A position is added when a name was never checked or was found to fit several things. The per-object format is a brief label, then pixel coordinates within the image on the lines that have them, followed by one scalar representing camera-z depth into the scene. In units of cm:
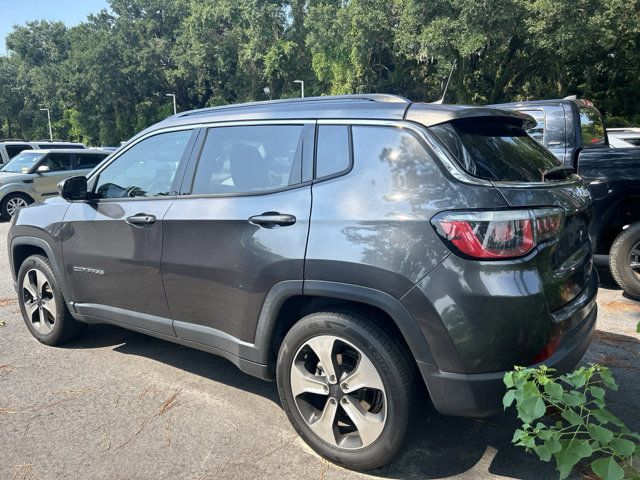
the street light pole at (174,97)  5209
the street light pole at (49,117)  6288
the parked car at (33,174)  1266
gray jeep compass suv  232
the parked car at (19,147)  1501
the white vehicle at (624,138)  816
